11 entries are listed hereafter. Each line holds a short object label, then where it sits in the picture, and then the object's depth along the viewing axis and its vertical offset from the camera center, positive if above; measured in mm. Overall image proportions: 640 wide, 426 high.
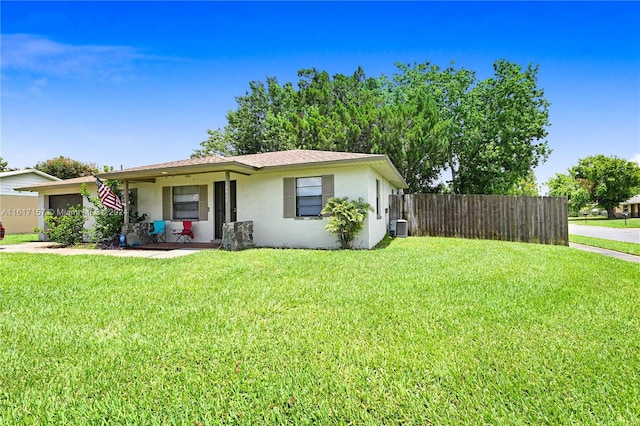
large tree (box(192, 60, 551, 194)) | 17127 +5652
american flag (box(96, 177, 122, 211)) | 10664 +747
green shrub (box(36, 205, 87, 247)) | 10836 -325
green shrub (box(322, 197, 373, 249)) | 8766 -86
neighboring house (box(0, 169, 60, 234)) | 17344 +1074
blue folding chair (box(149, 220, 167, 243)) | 11149 -431
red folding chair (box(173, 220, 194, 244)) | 10867 -587
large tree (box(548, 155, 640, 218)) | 35500 +3215
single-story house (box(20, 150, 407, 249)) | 9352 +813
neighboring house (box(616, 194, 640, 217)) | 42438 +397
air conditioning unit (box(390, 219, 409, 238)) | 12484 -619
